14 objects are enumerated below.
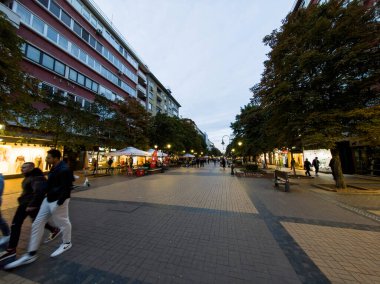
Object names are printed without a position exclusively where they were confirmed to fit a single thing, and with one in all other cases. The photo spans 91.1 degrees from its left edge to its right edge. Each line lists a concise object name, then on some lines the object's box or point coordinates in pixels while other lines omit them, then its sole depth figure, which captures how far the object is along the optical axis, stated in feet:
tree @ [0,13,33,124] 22.81
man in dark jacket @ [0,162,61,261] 11.22
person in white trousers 11.00
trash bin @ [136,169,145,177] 63.63
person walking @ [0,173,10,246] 12.48
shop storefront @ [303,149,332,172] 75.37
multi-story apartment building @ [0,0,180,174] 54.13
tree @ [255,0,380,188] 31.19
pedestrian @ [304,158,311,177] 59.50
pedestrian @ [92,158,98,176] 61.85
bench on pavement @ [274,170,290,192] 34.63
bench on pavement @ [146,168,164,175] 71.34
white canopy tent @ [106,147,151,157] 58.75
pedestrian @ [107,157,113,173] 67.82
